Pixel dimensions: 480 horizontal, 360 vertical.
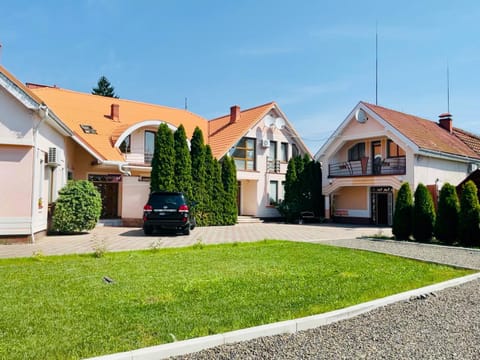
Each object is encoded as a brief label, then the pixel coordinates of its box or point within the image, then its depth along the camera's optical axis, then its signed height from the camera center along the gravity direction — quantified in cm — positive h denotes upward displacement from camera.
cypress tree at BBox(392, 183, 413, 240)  1420 -62
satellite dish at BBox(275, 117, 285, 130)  2698 +534
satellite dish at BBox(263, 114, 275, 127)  2673 +544
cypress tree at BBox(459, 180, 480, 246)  1260 -62
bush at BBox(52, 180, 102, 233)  1465 -60
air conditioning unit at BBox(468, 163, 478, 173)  2544 +225
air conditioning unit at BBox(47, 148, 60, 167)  1459 +146
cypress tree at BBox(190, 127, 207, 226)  2052 +127
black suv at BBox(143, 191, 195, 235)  1452 -63
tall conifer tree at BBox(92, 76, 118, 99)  5981 +1711
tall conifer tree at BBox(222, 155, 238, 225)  2183 +45
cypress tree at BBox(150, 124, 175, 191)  1884 +170
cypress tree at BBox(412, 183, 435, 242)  1384 -67
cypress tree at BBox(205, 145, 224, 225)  2102 +36
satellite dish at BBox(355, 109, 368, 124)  2423 +531
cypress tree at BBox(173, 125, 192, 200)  1952 +169
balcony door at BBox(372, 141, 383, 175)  2377 +268
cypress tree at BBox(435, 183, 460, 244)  1321 -58
